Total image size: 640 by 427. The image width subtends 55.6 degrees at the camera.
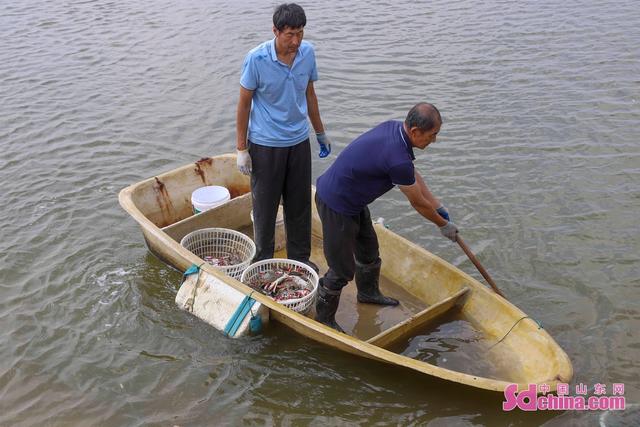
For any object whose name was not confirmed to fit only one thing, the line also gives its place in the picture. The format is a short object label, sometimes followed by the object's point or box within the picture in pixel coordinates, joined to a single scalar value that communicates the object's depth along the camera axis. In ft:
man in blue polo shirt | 16.34
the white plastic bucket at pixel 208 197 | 22.14
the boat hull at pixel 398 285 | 15.28
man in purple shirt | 14.33
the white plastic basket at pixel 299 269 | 17.89
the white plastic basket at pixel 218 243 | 20.88
